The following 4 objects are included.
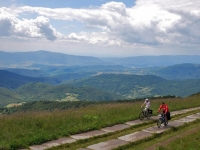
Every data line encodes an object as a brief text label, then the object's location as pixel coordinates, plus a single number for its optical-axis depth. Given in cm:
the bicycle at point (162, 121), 1662
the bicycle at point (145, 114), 1916
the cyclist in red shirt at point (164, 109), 1739
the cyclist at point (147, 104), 1956
